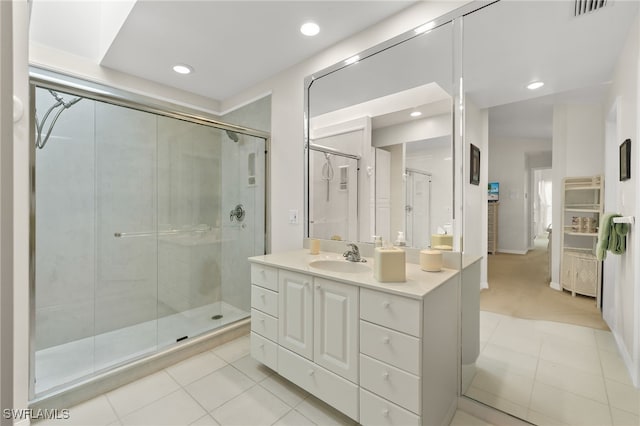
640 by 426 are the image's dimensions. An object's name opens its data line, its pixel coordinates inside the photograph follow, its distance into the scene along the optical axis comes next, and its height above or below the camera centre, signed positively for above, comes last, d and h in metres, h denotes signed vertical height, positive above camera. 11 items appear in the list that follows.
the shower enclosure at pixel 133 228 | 2.09 -0.16
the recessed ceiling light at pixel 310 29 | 1.86 +1.25
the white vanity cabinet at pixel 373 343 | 1.19 -0.65
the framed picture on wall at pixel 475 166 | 1.56 +0.26
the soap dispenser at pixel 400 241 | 1.73 -0.18
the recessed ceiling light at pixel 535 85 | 1.35 +0.62
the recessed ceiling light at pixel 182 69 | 2.42 +1.26
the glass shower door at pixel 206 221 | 2.61 -0.11
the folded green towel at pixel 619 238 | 1.21 -0.11
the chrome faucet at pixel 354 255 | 1.81 -0.28
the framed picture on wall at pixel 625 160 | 1.19 +0.23
